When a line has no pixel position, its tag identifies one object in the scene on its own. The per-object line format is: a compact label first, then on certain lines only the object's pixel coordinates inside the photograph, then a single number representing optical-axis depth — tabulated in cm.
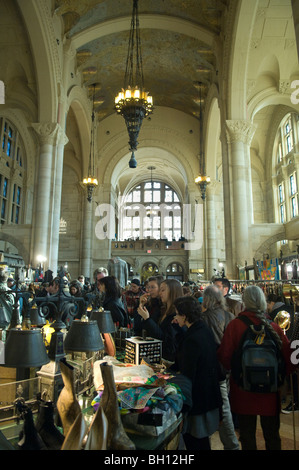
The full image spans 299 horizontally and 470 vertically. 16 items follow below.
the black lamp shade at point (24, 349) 168
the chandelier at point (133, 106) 873
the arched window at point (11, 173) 1845
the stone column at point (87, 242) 2108
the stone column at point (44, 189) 1222
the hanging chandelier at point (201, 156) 1577
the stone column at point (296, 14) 491
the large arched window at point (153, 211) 3697
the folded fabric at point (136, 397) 171
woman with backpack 244
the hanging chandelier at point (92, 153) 1980
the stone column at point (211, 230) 2081
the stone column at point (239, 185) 1191
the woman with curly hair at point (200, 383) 224
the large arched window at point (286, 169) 1866
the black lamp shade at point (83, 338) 202
